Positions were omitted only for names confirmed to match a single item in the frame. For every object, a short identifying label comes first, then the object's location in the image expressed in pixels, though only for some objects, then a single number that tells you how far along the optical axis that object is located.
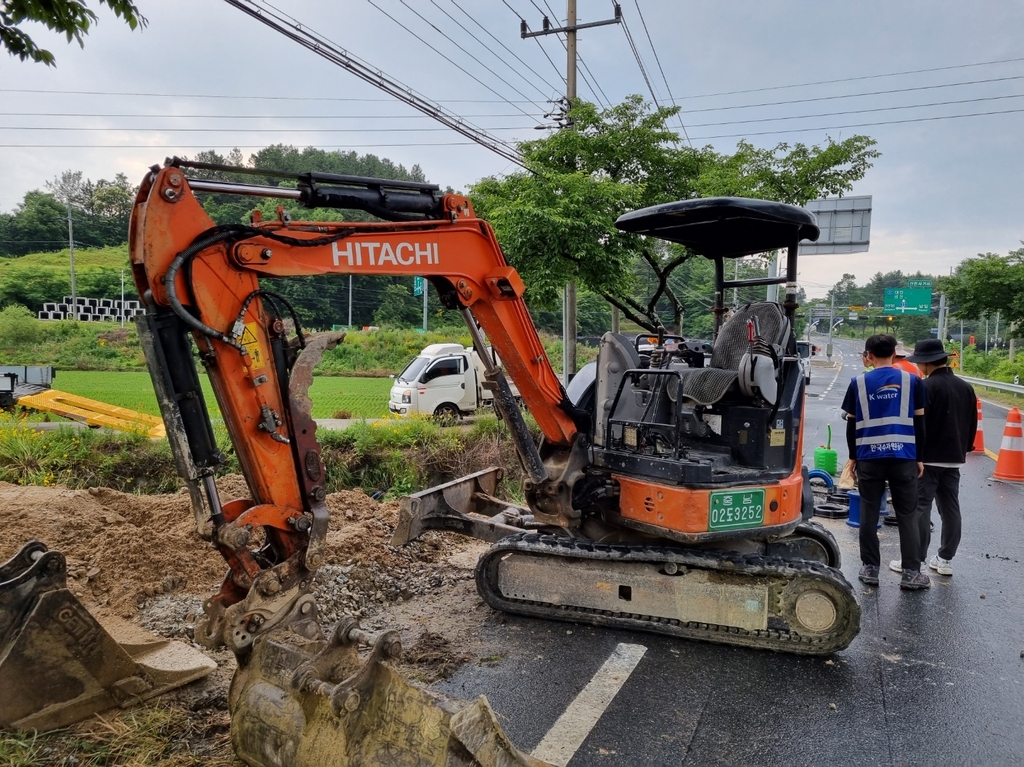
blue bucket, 7.35
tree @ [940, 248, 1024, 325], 24.23
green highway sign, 40.28
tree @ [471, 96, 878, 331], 10.97
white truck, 16.05
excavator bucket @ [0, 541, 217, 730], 3.20
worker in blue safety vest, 5.42
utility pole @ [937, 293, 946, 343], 31.59
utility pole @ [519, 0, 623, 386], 13.41
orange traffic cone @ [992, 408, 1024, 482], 9.88
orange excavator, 2.94
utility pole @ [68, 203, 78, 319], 46.68
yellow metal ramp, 10.10
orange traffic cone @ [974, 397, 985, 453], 12.50
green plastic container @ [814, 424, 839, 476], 9.01
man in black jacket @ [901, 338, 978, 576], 5.80
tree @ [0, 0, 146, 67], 3.58
